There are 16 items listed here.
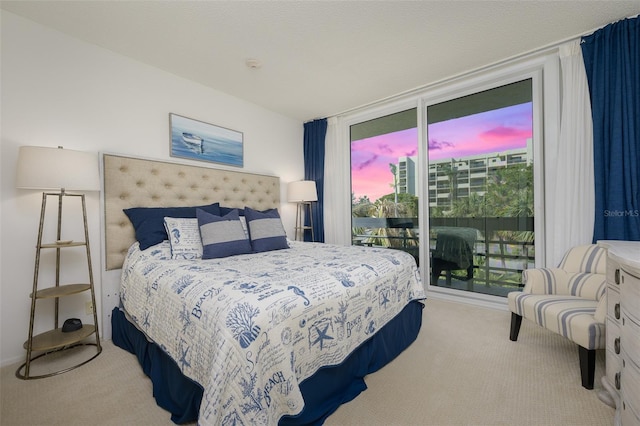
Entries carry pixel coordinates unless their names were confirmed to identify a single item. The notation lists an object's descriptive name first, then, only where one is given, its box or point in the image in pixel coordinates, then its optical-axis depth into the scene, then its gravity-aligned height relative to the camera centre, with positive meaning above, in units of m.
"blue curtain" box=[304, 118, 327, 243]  4.10 +0.70
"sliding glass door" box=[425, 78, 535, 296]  2.76 +0.21
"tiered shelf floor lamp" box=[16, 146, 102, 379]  1.74 +0.15
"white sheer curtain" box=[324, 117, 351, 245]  4.01 +0.35
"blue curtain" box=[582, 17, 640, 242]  2.06 +0.63
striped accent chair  1.54 -0.65
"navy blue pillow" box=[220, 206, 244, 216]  2.76 +0.02
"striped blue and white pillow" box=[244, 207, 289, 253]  2.50 -0.18
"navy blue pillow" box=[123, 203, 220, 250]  2.22 -0.06
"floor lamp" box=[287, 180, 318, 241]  3.72 +0.27
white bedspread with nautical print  0.99 -0.49
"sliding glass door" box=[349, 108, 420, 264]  3.51 +0.39
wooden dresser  1.02 -0.55
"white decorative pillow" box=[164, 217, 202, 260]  2.10 -0.19
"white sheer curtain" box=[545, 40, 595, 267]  2.30 +0.37
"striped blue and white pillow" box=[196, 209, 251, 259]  2.12 -0.19
